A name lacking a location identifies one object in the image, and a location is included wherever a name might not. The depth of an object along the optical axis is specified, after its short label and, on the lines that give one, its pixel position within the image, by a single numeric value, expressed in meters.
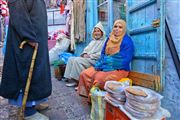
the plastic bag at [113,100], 1.92
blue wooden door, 2.11
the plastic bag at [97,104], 2.27
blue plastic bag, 4.87
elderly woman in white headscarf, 3.70
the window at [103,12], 4.13
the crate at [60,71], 4.50
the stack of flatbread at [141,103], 1.68
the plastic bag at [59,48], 5.74
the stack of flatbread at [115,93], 1.92
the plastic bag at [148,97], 1.69
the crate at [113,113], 1.83
